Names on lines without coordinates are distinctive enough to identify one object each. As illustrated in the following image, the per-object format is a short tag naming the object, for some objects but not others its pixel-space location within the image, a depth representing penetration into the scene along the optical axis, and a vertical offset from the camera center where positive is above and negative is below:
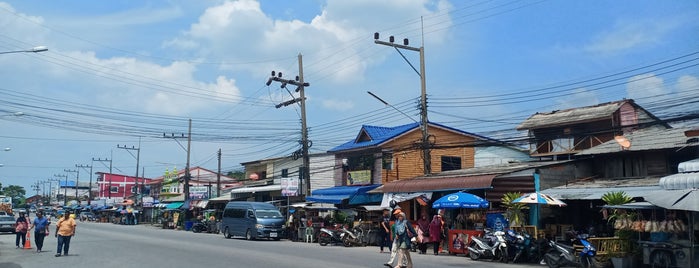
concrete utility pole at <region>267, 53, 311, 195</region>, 33.47 +5.57
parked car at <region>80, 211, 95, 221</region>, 78.38 -2.20
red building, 110.88 +2.92
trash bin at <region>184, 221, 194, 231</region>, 48.20 -2.04
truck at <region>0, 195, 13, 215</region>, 49.84 -0.44
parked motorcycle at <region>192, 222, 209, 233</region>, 43.53 -1.98
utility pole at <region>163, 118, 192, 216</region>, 50.72 +2.85
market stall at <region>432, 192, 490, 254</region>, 20.27 -0.14
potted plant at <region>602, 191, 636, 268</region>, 15.53 -0.92
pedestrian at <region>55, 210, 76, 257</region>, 18.30 -0.96
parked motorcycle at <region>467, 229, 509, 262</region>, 17.78 -1.40
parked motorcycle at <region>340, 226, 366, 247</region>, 26.31 -1.61
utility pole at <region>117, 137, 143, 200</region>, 69.72 +6.12
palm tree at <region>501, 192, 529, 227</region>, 19.05 -0.31
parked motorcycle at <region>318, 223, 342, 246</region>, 27.20 -1.63
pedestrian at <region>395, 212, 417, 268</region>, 14.16 -0.90
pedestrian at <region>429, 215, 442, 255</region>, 21.02 -1.11
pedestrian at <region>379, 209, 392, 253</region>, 22.54 -1.14
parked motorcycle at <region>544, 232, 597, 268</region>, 15.61 -1.43
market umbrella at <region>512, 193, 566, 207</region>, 18.09 +0.12
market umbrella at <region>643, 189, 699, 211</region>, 13.14 +0.11
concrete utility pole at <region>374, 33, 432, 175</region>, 25.88 +4.44
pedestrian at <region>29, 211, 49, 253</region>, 20.59 -1.01
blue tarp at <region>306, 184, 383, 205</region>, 30.78 +0.29
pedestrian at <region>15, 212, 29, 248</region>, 23.09 -1.10
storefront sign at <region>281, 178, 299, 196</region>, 33.62 +0.82
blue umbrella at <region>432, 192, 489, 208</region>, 20.27 +0.04
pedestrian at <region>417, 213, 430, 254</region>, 21.17 -1.17
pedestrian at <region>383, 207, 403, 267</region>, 14.45 -1.20
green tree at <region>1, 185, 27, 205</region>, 139.00 +1.96
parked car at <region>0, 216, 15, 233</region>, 37.63 -1.62
